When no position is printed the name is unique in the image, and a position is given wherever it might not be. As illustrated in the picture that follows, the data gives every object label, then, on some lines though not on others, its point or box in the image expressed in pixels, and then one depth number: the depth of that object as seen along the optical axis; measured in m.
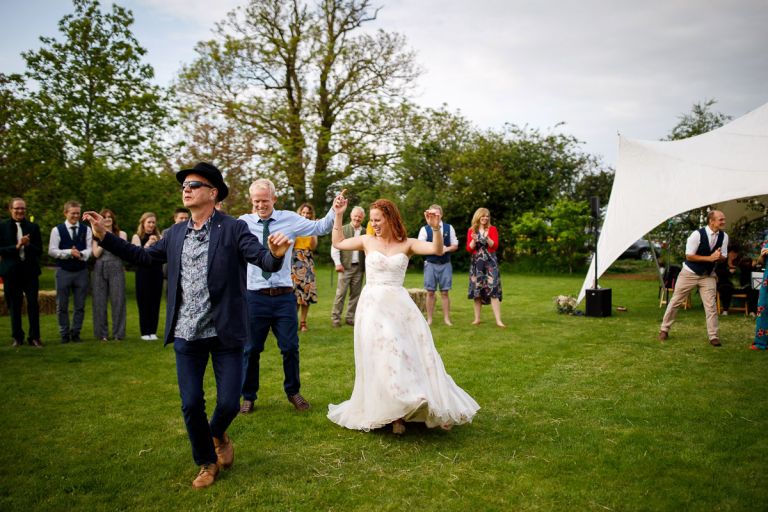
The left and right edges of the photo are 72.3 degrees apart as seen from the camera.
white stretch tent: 10.31
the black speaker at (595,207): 12.48
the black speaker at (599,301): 11.34
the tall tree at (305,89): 24.86
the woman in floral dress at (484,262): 10.31
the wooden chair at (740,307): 11.45
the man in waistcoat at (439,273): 10.28
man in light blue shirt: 5.09
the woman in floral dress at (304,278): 9.52
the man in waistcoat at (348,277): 9.99
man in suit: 8.24
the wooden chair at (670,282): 12.47
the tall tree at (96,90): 13.89
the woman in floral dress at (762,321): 7.92
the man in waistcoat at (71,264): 8.63
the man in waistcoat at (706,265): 7.95
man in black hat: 3.54
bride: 4.36
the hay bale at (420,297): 12.28
